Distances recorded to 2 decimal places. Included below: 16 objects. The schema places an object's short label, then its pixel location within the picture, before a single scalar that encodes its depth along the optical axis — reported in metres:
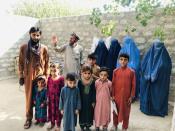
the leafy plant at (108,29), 3.63
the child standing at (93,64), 2.40
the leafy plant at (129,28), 3.51
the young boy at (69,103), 2.06
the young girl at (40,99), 2.36
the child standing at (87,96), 2.13
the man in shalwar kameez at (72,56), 3.00
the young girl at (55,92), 2.23
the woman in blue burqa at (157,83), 2.84
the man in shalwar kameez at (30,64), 2.33
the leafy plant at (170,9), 2.99
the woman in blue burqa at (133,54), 3.23
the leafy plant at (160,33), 3.07
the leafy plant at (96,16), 3.56
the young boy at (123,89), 2.17
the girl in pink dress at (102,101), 2.17
